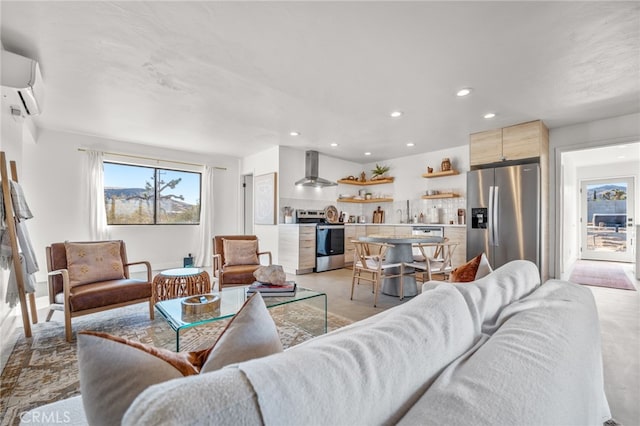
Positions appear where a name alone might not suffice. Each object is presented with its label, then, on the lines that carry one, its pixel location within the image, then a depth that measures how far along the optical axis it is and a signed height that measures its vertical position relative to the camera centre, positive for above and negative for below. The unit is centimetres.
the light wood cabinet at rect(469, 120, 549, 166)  407 +110
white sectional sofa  37 -29
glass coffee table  172 -64
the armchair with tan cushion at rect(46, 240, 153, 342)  244 -62
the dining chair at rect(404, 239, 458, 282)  336 -59
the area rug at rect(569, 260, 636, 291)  450 -107
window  526 +43
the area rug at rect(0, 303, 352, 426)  167 -104
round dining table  371 -76
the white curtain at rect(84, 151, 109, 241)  483 +39
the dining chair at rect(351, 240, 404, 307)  338 -61
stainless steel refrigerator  401 +5
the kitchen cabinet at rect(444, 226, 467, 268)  488 -44
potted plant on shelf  674 +105
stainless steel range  561 -48
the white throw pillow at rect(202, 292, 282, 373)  60 -28
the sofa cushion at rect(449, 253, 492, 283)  159 -32
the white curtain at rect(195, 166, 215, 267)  603 -9
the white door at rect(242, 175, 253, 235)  682 +32
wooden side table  291 -71
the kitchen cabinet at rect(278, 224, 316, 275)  532 -60
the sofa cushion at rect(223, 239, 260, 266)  372 -48
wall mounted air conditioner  225 +116
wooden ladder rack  243 -17
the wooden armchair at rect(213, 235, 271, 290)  337 -55
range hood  579 +92
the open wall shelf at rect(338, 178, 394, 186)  662 +83
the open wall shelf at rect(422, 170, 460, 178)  546 +84
